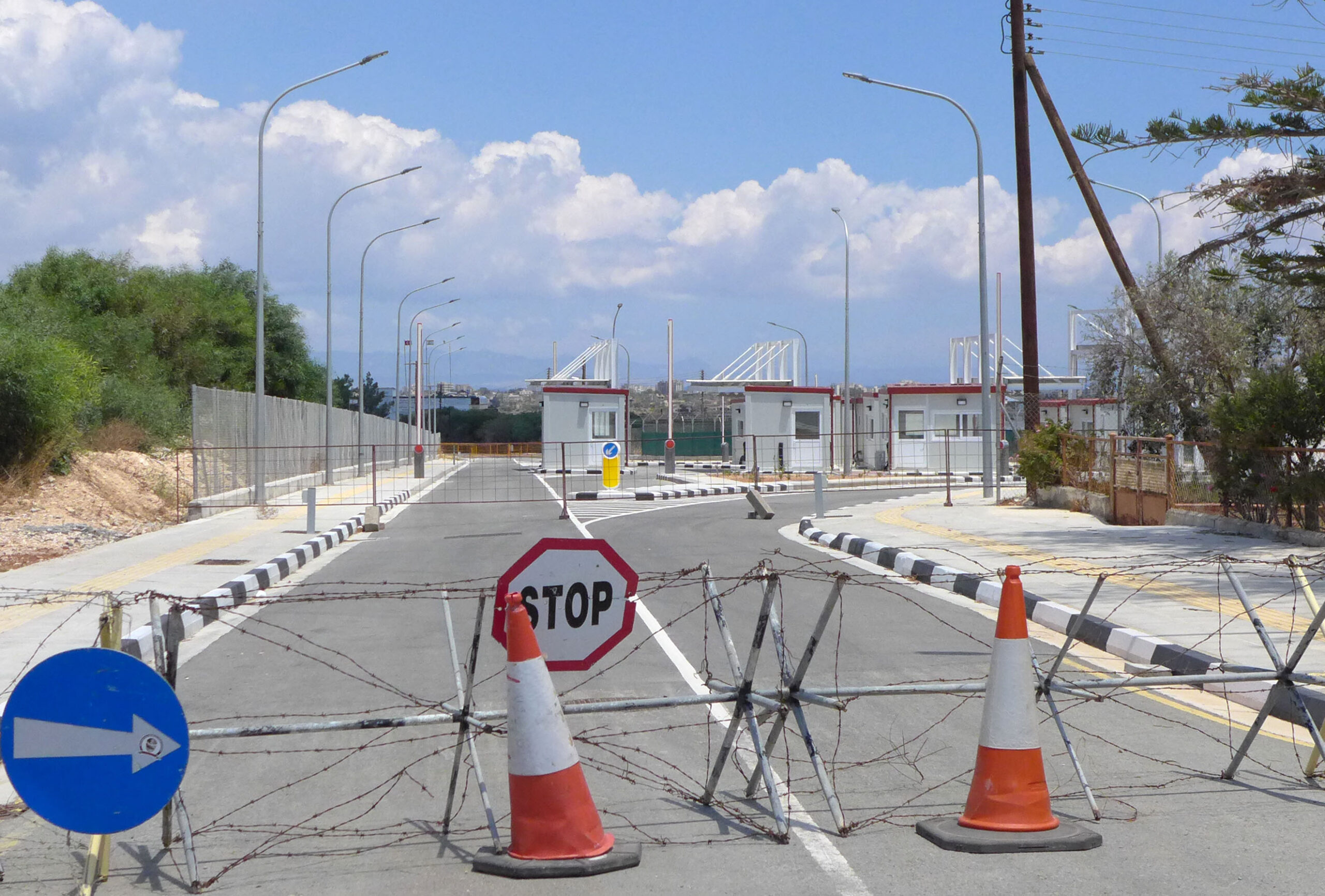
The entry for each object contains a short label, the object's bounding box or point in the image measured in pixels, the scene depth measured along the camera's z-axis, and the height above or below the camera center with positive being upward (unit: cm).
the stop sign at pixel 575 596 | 510 -69
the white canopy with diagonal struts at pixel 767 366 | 5616 +344
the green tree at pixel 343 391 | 9575 +376
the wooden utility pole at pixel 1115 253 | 2130 +342
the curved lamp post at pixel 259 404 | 2402 +61
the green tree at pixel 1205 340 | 2283 +204
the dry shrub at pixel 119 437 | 2622 -9
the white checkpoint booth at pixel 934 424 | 4262 +57
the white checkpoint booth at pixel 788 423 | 4341 +55
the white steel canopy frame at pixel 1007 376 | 4641 +279
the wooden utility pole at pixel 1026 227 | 2400 +440
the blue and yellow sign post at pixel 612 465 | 2897 -70
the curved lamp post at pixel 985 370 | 2595 +154
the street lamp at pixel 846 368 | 3894 +240
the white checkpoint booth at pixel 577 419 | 4734 +70
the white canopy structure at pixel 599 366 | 6338 +389
